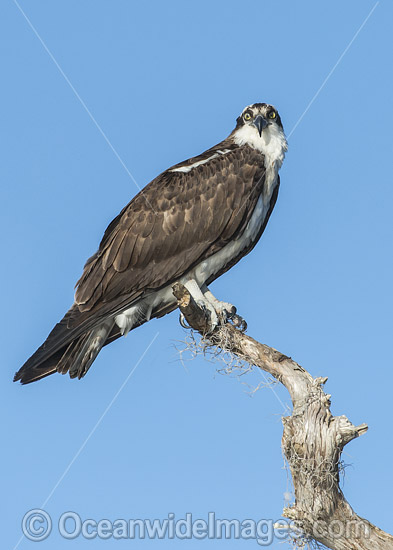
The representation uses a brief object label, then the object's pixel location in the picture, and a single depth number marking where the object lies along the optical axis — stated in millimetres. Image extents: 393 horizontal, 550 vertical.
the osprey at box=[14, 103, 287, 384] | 16016
